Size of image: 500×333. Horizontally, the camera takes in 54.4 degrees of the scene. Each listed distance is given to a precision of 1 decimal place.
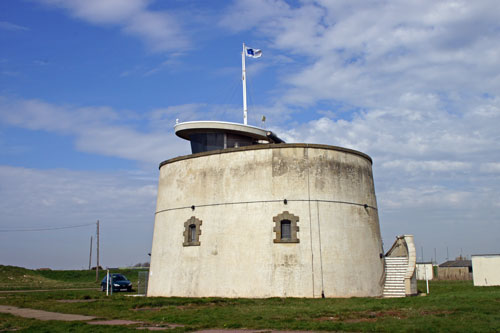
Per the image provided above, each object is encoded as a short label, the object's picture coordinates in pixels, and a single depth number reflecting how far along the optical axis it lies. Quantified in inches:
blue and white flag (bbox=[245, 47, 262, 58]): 1069.1
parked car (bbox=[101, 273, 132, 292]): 1264.8
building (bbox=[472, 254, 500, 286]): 1364.4
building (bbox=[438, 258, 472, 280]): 2118.6
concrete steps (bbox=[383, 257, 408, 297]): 907.4
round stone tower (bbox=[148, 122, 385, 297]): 843.4
